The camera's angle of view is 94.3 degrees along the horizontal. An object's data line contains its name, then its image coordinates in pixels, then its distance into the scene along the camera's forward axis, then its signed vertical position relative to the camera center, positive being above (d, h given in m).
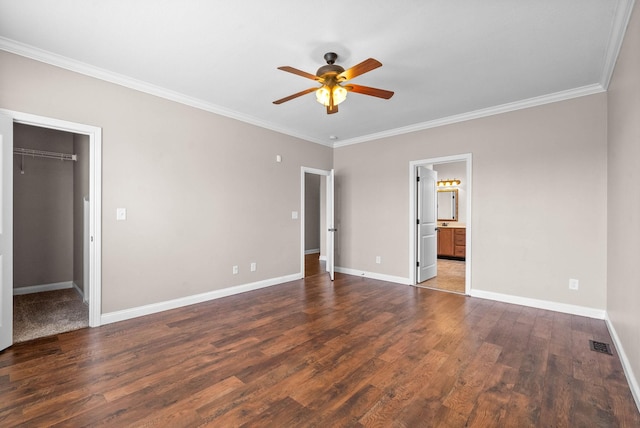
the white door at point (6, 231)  2.53 -0.17
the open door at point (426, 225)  5.07 -0.23
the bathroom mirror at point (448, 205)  7.93 +0.19
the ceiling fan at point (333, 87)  2.67 +1.18
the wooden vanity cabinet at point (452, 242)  7.32 -0.76
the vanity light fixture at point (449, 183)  7.85 +0.78
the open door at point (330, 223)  5.42 -0.21
